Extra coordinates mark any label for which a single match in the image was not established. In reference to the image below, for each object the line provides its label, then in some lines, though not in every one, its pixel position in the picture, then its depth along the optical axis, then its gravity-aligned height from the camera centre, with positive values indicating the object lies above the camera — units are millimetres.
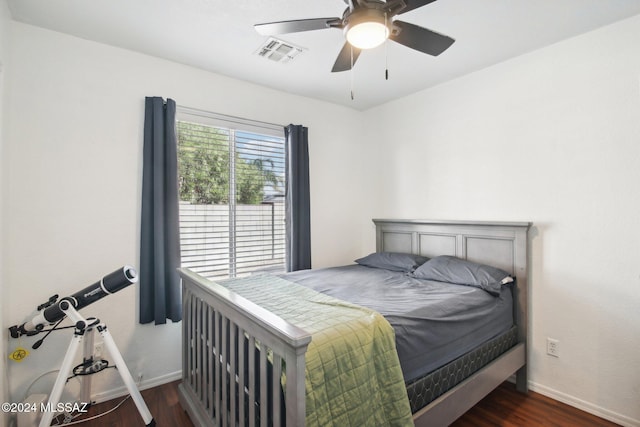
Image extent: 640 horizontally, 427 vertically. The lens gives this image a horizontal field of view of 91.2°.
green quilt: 1231 -672
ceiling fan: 1380 +899
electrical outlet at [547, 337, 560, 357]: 2322 -1017
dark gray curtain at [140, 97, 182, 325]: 2414 -40
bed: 1164 -727
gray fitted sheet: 1644 -596
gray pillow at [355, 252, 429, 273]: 2938 -483
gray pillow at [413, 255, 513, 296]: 2316 -492
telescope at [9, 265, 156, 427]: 1740 -597
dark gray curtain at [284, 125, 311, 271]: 3223 +123
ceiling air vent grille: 2328 +1265
